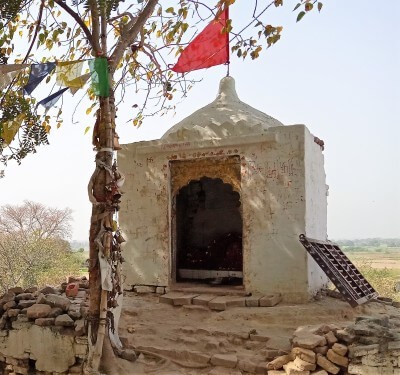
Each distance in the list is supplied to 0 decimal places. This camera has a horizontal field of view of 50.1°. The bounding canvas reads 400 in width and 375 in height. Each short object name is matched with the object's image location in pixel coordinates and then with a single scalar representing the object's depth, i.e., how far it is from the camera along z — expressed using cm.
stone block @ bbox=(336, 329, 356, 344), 522
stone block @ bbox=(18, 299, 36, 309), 682
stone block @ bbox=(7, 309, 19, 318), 671
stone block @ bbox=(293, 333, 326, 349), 520
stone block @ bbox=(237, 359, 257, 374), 537
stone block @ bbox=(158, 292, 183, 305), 789
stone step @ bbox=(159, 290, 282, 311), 733
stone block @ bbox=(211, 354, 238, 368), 546
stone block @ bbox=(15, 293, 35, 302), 710
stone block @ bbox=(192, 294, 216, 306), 755
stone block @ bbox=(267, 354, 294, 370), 529
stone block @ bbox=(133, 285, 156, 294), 858
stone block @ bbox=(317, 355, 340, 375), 511
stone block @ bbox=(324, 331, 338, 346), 532
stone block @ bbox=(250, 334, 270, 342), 600
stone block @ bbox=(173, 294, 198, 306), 772
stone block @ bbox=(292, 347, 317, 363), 515
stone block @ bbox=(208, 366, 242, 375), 534
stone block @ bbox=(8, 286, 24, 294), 735
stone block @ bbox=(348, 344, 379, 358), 500
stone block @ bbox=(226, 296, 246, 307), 743
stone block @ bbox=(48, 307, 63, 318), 645
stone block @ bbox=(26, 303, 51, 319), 646
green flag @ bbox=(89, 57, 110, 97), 590
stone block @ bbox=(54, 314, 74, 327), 622
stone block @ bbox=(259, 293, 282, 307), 728
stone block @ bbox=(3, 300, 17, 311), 685
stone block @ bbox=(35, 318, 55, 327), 635
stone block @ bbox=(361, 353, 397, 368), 493
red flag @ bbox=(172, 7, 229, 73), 934
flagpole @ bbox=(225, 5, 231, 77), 962
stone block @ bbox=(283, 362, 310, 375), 507
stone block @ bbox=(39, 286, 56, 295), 759
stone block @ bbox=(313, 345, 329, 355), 523
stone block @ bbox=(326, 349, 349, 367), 512
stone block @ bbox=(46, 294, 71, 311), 658
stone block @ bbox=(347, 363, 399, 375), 490
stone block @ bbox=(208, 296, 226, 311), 732
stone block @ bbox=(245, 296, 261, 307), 735
